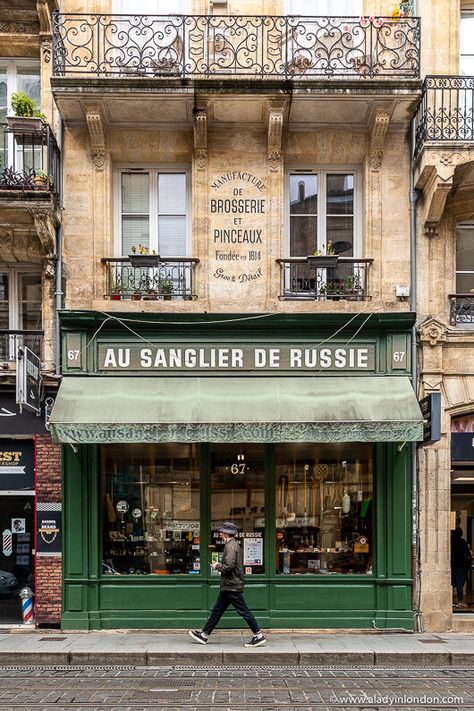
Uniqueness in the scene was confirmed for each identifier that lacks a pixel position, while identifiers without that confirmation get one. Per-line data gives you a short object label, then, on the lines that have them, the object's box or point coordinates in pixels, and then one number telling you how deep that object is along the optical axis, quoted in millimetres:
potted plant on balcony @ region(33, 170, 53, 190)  12164
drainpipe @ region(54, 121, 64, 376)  12570
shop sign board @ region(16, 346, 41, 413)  11367
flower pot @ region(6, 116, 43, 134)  12008
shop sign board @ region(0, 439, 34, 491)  12555
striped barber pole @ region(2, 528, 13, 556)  12672
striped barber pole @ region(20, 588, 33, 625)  12289
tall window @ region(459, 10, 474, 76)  13195
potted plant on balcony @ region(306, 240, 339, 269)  12531
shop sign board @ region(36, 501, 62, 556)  12266
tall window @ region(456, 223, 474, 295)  13070
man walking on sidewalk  10656
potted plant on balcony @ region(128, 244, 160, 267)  12517
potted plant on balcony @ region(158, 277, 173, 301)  12727
